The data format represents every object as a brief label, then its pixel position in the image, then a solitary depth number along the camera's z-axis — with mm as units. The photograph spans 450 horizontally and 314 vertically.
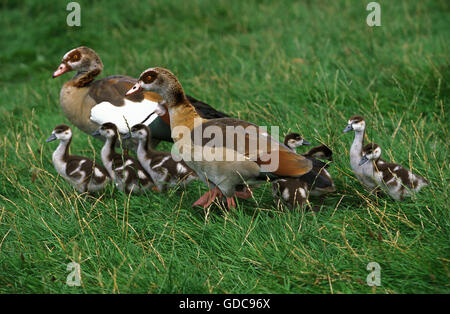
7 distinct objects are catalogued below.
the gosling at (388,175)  8094
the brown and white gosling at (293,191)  8336
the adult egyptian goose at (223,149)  8125
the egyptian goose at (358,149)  8570
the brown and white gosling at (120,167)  9578
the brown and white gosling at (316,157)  8523
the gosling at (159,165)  9703
